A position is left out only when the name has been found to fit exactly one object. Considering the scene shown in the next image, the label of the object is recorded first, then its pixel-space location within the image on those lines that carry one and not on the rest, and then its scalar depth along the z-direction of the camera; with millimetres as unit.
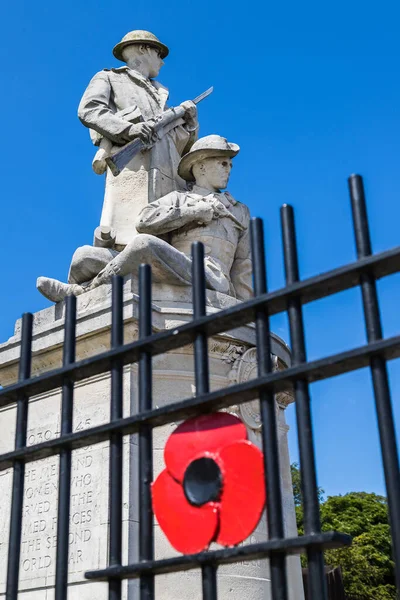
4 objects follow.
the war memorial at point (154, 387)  2199
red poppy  2170
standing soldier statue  7668
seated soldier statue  6387
